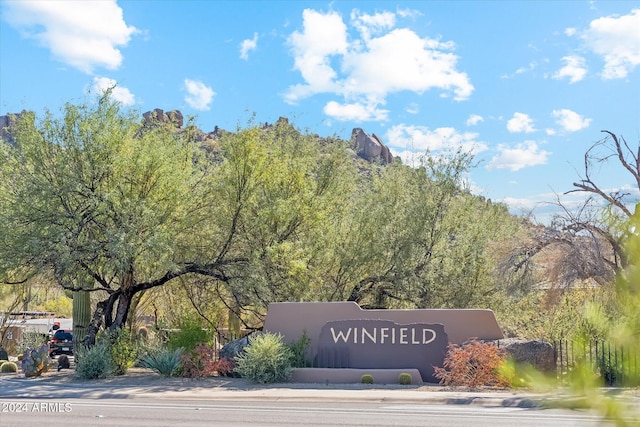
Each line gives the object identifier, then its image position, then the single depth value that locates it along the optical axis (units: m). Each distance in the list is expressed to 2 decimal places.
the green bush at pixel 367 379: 17.89
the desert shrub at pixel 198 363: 19.08
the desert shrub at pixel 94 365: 19.02
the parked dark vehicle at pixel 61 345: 30.55
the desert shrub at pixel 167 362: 19.19
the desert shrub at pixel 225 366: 19.55
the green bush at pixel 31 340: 26.29
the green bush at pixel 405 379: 17.72
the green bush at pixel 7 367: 21.42
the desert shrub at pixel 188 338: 20.12
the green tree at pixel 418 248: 23.28
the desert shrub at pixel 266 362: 18.05
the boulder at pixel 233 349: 20.22
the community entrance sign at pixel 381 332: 18.70
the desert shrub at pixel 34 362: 19.86
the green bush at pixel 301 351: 19.20
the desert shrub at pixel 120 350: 20.05
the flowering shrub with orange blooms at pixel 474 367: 16.83
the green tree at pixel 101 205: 18.84
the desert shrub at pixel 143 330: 34.22
